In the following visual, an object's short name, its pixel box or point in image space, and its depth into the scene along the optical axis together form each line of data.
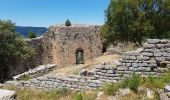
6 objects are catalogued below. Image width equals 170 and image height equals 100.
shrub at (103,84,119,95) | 4.19
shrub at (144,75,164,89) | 4.05
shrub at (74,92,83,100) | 4.27
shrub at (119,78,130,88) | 4.20
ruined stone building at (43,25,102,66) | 11.93
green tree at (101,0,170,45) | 9.63
